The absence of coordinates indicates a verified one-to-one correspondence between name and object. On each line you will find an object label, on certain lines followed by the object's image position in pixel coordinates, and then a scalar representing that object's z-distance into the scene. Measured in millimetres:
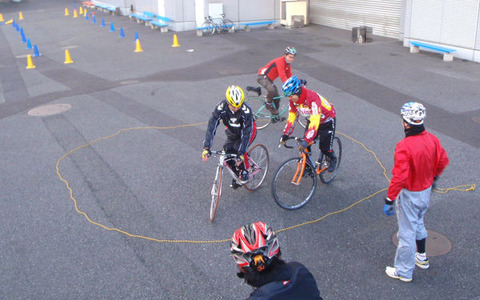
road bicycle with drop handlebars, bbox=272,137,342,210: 6828
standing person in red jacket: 4703
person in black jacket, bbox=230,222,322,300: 2711
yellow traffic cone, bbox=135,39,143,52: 21125
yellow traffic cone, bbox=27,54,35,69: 18484
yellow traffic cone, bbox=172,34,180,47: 21822
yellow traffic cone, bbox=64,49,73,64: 19289
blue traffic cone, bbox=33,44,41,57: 21005
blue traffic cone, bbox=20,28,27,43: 25603
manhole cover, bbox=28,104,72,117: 12250
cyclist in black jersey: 6555
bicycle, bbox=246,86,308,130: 10930
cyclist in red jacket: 10891
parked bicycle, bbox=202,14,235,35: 24652
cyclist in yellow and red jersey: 6641
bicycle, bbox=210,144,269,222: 6648
